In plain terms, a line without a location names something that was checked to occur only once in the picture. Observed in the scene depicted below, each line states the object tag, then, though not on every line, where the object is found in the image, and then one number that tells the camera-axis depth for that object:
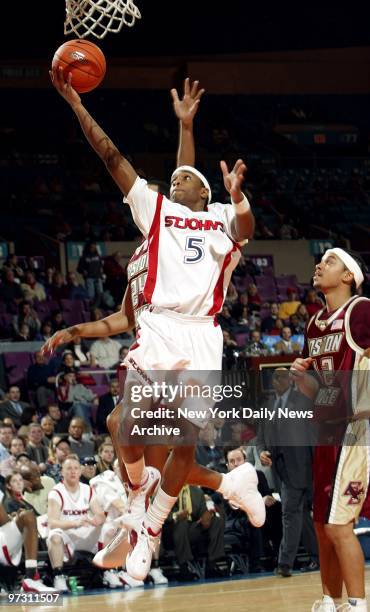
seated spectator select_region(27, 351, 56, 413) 14.40
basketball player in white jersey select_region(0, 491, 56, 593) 10.29
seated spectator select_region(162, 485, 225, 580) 11.28
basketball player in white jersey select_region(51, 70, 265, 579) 6.07
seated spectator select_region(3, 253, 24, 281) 17.28
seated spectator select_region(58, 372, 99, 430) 14.27
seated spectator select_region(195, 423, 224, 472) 12.01
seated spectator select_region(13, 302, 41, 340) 15.64
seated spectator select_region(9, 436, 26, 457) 11.41
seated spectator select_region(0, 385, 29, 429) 13.28
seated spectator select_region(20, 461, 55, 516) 11.25
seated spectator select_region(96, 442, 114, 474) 11.68
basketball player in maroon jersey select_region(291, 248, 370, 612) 6.78
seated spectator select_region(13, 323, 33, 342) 15.46
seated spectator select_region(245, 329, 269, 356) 15.46
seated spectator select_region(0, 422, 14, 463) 11.76
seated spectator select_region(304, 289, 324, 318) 18.22
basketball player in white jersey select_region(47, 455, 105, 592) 10.89
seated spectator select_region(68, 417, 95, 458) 12.38
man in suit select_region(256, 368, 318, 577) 10.88
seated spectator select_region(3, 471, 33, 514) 10.78
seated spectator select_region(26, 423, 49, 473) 12.06
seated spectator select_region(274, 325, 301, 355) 15.77
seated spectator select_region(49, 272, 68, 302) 17.33
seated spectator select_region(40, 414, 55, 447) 12.70
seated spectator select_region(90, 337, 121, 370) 15.28
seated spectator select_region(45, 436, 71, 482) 11.66
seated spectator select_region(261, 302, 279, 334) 17.36
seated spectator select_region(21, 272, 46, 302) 16.78
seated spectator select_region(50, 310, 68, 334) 15.71
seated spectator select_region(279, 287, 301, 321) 18.05
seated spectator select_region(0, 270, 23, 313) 16.42
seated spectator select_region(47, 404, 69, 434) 13.14
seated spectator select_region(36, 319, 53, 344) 15.51
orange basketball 6.05
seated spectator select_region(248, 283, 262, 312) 18.38
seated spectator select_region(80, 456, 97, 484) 11.80
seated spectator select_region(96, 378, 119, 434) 13.77
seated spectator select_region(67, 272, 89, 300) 17.44
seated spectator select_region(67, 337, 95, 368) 15.08
